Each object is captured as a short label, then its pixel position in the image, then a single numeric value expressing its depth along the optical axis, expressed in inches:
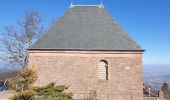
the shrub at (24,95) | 703.7
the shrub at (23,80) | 729.9
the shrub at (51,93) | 826.2
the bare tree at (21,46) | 1571.1
